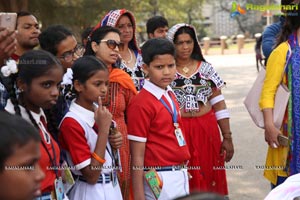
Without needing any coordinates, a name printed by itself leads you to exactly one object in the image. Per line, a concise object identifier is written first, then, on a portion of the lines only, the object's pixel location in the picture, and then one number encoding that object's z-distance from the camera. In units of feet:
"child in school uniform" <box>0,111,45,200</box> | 5.14
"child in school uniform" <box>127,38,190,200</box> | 9.54
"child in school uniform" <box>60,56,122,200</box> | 8.59
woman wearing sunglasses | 10.53
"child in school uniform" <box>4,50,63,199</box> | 7.70
